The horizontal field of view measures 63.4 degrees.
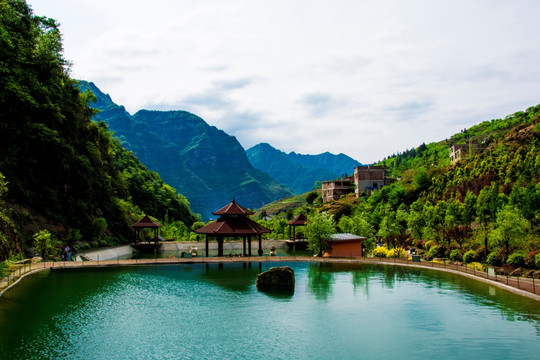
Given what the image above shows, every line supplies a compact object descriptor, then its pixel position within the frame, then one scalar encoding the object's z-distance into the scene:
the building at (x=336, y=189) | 109.56
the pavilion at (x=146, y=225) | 59.81
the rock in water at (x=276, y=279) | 29.52
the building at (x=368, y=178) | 100.81
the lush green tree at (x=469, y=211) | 46.90
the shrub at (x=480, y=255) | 37.66
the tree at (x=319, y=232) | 44.69
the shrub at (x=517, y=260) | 32.75
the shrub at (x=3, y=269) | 25.33
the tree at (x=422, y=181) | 79.69
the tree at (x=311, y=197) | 121.94
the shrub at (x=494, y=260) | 34.62
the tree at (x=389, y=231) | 47.78
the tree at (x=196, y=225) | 86.46
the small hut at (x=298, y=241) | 66.38
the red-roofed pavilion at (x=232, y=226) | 43.31
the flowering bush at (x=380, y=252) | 45.15
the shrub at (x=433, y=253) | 42.86
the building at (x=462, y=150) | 91.07
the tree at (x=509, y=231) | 33.81
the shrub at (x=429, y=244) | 46.76
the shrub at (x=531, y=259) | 32.15
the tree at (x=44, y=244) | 38.28
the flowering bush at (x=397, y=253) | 43.19
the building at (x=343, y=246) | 45.28
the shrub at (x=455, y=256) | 39.81
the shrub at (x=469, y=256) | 38.03
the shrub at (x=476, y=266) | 32.53
